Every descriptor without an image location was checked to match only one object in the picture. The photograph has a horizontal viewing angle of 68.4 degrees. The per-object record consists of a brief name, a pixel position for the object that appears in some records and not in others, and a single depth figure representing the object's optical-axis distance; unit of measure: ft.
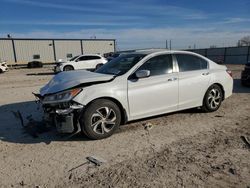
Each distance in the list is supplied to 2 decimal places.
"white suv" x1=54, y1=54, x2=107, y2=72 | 47.67
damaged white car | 11.14
